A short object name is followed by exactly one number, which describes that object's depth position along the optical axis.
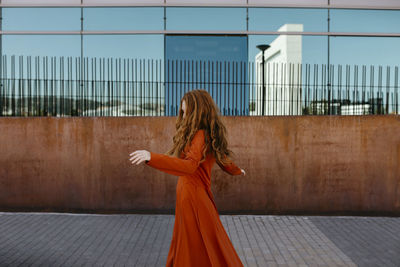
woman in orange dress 3.05
